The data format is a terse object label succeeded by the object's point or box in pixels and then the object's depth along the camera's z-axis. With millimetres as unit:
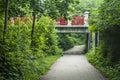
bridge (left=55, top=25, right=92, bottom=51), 37594
